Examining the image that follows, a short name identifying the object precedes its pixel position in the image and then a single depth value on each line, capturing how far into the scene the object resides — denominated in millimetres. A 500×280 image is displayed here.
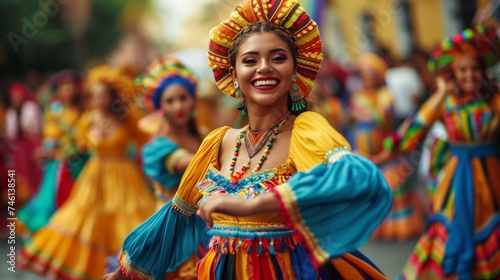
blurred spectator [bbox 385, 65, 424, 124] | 12953
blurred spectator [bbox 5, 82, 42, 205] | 13367
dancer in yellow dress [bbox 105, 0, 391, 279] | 3115
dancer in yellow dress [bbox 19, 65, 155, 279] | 7555
